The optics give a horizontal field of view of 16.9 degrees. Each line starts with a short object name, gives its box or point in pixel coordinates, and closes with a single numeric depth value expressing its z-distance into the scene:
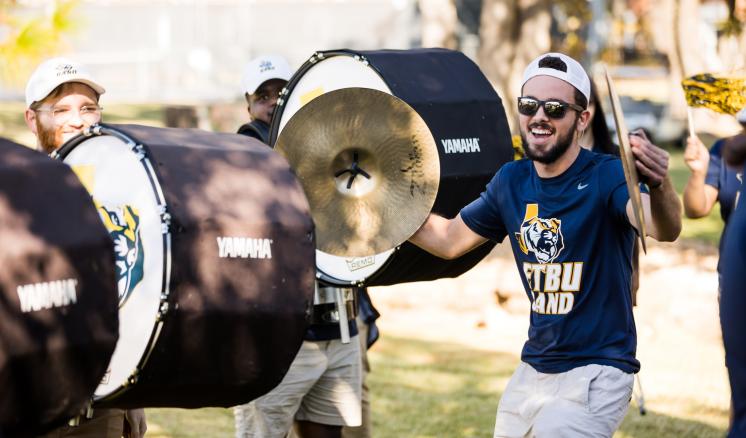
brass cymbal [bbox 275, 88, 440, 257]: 8.94
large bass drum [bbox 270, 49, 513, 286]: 9.95
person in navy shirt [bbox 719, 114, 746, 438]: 6.65
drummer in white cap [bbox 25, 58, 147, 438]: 9.31
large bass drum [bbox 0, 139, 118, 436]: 5.75
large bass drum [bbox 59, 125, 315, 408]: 6.98
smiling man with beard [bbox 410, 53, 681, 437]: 8.65
